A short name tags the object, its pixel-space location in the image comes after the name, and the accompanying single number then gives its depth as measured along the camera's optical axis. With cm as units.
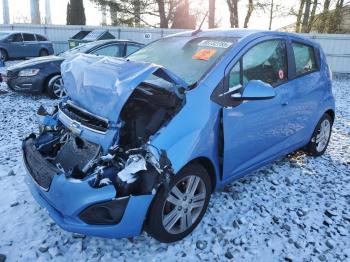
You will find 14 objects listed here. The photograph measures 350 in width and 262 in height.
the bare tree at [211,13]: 1773
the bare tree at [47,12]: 4728
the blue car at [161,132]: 253
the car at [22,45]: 1709
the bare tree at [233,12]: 2581
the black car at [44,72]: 804
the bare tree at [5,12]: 3506
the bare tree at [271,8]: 2488
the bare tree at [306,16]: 2303
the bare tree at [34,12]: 3084
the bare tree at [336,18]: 2400
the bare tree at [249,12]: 2512
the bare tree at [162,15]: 2383
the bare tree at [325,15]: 2416
